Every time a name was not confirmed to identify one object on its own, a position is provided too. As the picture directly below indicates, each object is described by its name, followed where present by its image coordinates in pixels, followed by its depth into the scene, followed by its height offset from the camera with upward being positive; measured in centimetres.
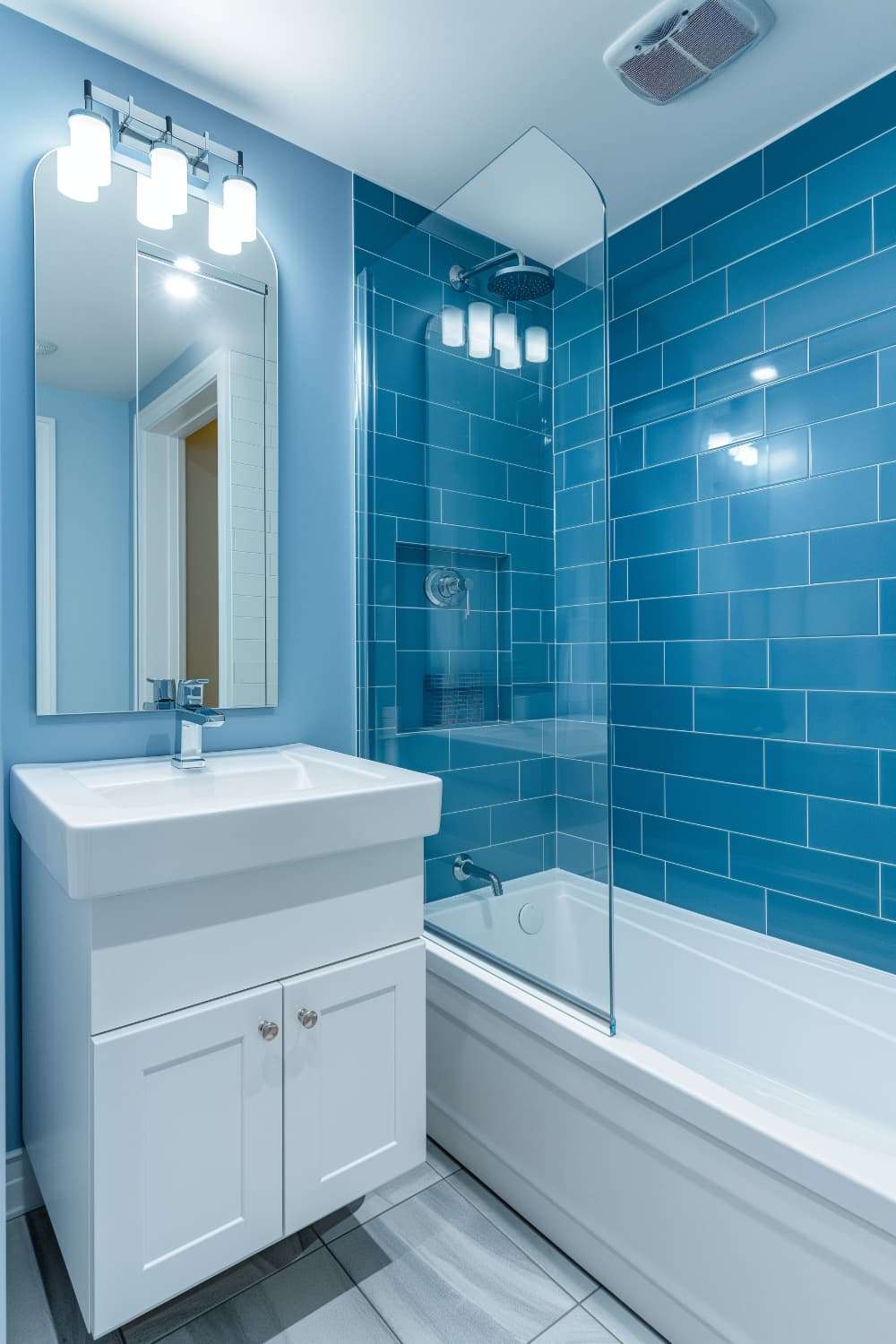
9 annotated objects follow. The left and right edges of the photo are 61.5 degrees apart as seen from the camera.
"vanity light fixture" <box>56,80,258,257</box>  160 +115
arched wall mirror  164 +51
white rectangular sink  110 -24
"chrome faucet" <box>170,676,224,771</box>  170 -13
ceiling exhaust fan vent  157 +139
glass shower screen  160 +30
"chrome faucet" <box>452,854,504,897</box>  188 -50
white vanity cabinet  112 -58
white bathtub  110 -87
